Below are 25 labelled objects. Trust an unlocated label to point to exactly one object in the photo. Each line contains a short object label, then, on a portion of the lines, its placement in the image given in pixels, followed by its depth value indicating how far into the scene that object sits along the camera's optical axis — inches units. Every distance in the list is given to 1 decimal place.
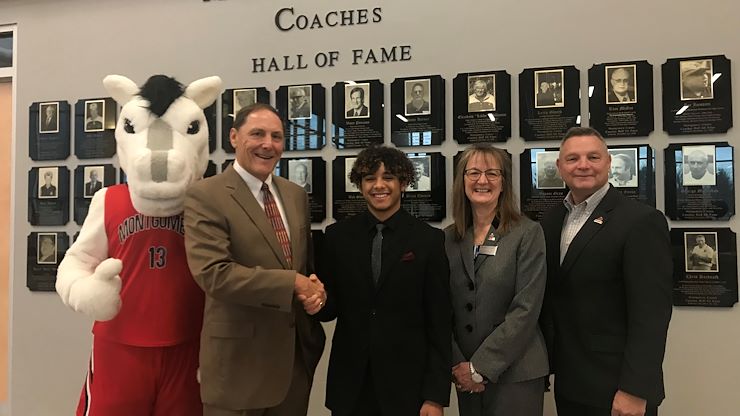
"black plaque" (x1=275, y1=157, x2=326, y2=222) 105.0
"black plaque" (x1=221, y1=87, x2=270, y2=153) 108.7
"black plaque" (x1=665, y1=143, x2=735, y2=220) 88.6
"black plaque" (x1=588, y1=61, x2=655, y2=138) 91.4
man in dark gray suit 65.2
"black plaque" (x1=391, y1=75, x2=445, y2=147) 99.9
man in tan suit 63.9
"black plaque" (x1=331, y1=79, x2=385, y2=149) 102.9
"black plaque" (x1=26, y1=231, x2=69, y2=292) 116.9
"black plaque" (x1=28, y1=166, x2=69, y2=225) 117.0
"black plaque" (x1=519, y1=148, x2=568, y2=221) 94.4
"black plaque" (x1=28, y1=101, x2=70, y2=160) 117.6
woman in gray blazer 68.2
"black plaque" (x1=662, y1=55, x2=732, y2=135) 88.7
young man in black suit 68.1
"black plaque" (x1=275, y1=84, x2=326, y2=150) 105.8
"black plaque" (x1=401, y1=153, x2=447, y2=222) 99.3
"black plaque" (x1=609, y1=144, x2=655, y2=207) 90.8
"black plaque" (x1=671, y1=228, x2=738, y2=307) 88.4
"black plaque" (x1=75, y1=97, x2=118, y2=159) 115.7
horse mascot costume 71.8
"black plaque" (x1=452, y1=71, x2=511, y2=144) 97.0
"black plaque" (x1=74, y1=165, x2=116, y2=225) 115.3
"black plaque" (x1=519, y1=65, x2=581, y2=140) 94.2
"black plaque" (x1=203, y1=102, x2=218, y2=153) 110.9
